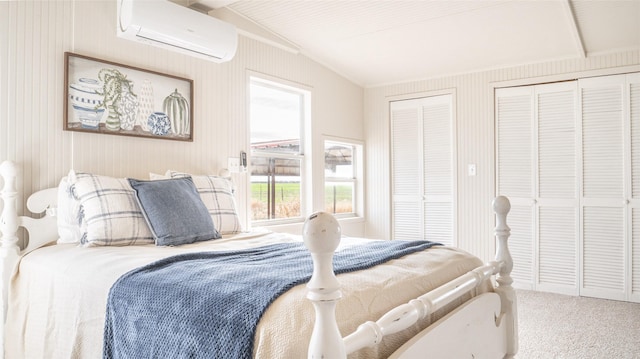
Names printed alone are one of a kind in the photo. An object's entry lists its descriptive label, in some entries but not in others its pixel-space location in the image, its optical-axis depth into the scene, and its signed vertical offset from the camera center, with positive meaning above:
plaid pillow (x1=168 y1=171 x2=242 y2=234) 2.62 -0.14
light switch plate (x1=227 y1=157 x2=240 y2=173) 3.37 +0.12
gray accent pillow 2.20 -0.18
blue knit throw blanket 1.10 -0.34
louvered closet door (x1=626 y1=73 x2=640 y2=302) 3.58 -0.09
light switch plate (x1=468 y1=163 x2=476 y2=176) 4.28 +0.08
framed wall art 2.51 +0.50
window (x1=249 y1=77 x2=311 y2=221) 3.70 +0.27
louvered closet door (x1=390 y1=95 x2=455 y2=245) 4.46 +0.10
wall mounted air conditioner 2.50 +0.92
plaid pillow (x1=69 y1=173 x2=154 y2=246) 2.12 -0.17
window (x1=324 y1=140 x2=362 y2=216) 4.55 +0.03
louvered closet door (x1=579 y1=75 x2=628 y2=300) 3.64 -0.08
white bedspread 1.07 -0.37
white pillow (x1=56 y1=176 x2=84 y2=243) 2.22 -0.20
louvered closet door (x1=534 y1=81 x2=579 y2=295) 3.84 -0.09
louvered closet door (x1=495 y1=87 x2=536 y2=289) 4.02 +0.08
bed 1.01 -0.37
